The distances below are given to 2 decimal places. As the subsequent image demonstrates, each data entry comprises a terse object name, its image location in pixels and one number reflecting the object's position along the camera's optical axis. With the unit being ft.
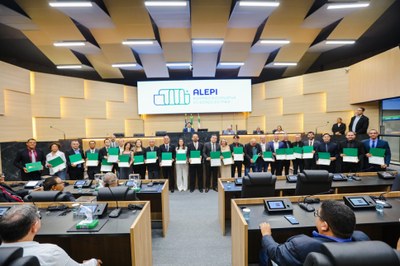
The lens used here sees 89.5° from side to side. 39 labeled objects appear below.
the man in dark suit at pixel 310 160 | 18.38
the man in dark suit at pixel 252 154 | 18.89
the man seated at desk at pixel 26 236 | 4.39
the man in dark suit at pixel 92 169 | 17.44
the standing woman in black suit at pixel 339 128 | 23.57
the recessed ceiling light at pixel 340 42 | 22.82
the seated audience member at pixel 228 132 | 26.36
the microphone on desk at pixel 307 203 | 7.44
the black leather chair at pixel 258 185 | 9.18
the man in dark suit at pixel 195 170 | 18.92
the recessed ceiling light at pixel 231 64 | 28.46
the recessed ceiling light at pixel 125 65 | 27.53
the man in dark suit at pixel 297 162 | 19.31
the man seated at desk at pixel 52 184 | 9.71
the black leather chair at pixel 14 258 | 2.89
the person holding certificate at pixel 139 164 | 17.51
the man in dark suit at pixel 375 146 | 14.23
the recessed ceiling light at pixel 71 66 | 27.58
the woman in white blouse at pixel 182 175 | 19.14
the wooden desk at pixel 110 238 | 6.32
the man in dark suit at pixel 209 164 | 18.74
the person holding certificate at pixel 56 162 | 14.84
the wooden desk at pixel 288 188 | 10.71
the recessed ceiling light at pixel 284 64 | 28.47
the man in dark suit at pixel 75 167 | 16.78
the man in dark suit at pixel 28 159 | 14.98
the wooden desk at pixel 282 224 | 6.37
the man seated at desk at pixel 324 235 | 4.34
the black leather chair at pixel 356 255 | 2.85
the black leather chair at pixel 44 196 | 8.48
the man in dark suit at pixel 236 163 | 19.20
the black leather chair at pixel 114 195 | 8.43
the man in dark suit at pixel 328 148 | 16.79
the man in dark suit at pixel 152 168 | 18.08
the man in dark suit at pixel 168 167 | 18.49
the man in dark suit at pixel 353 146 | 15.29
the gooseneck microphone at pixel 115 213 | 7.35
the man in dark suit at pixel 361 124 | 20.33
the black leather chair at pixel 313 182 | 9.04
